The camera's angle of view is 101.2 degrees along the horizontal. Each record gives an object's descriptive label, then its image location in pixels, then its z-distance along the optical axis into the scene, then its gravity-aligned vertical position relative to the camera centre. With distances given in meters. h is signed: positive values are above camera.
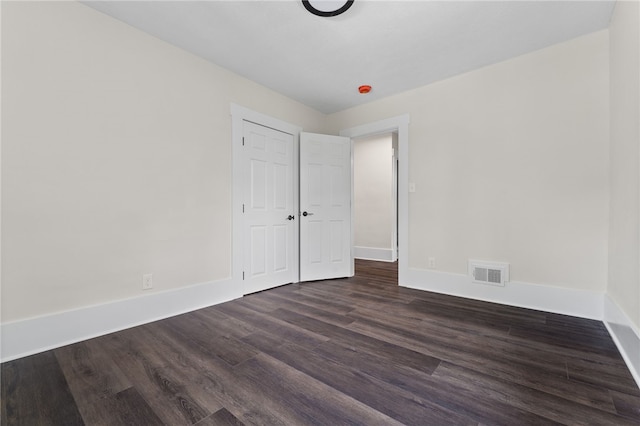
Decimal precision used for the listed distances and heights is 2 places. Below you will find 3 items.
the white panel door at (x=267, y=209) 3.15 +0.01
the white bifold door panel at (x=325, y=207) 3.71 +0.04
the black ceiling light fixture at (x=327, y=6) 1.93 +1.53
